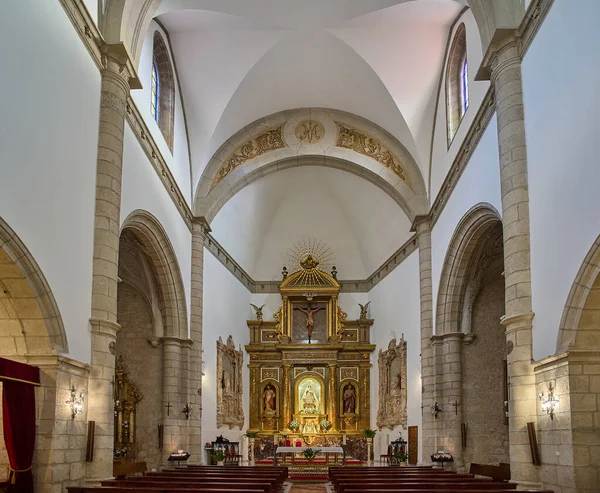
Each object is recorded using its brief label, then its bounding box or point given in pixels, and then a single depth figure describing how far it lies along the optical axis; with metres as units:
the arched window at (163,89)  18.09
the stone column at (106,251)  12.08
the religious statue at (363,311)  29.31
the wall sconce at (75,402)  11.17
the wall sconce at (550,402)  10.49
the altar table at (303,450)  22.38
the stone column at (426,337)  19.67
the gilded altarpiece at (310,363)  28.31
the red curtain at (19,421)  9.70
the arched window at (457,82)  17.67
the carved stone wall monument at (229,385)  23.69
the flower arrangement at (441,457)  18.14
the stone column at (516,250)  11.51
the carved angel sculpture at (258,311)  29.44
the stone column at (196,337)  20.08
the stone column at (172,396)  18.92
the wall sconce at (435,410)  19.27
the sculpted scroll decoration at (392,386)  24.02
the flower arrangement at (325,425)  27.53
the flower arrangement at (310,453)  22.28
